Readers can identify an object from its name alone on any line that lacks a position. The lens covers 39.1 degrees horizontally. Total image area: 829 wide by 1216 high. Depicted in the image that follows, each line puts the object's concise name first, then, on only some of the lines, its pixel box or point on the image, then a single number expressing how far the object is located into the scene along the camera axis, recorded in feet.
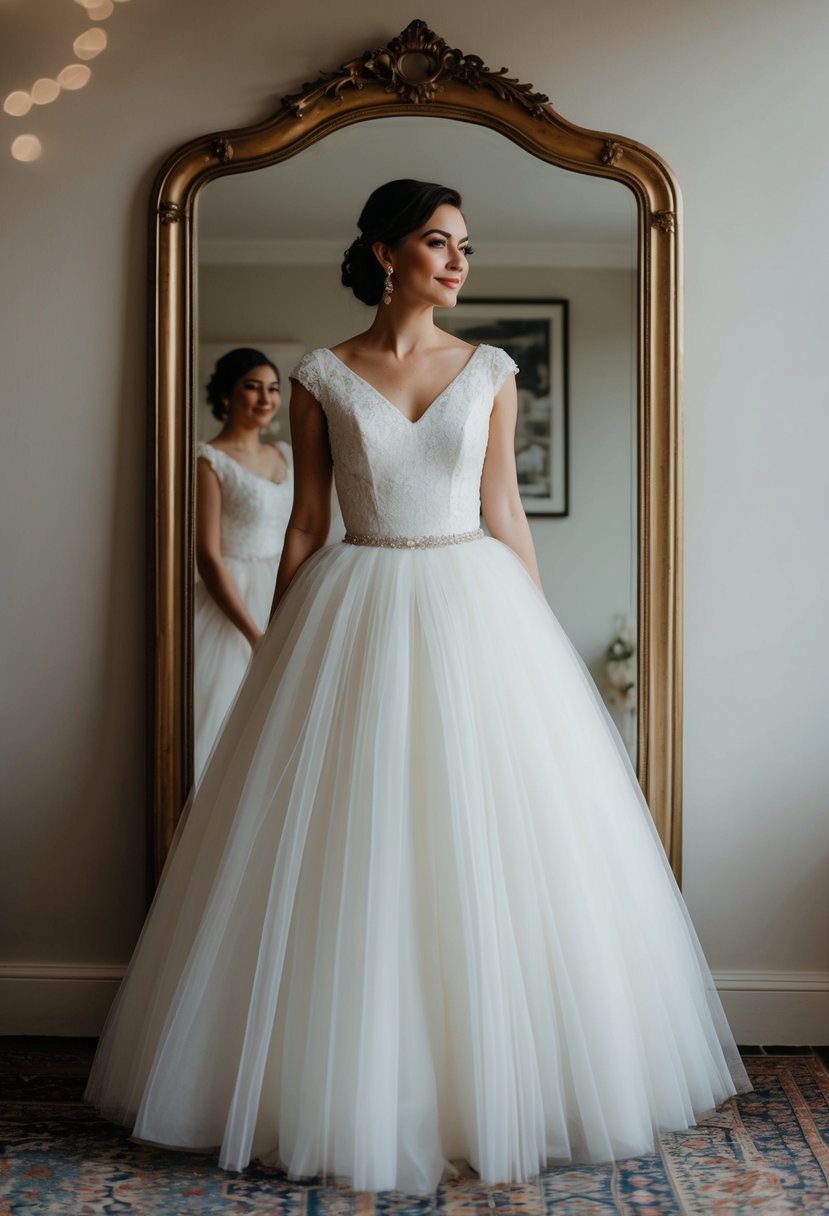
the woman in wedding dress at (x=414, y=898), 6.26
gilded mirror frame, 8.34
